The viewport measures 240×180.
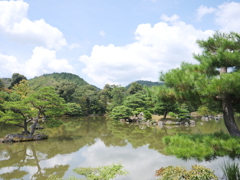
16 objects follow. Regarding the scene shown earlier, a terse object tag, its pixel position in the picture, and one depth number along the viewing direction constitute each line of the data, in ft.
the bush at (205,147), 7.60
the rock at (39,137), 27.52
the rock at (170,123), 46.63
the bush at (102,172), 12.56
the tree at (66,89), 81.71
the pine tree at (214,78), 7.74
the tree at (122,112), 55.46
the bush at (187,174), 10.54
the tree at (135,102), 59.72
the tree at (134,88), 90.18
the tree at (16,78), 80.33
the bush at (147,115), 52.26
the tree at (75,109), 70.26
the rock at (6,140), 26.04
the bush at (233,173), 9.29
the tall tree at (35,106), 25.70
